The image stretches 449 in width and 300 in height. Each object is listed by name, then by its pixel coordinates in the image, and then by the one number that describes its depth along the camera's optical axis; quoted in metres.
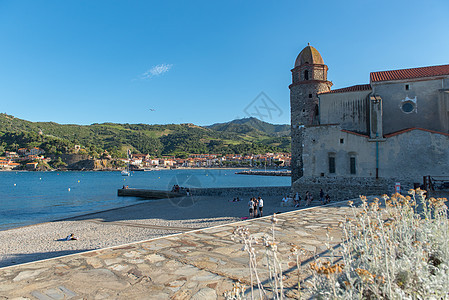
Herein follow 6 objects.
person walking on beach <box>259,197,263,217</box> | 15.48
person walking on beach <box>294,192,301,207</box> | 18.27
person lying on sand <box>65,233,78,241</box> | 14.14
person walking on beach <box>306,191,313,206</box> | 18.24
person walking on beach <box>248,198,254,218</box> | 15.04
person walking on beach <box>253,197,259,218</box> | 15.34
